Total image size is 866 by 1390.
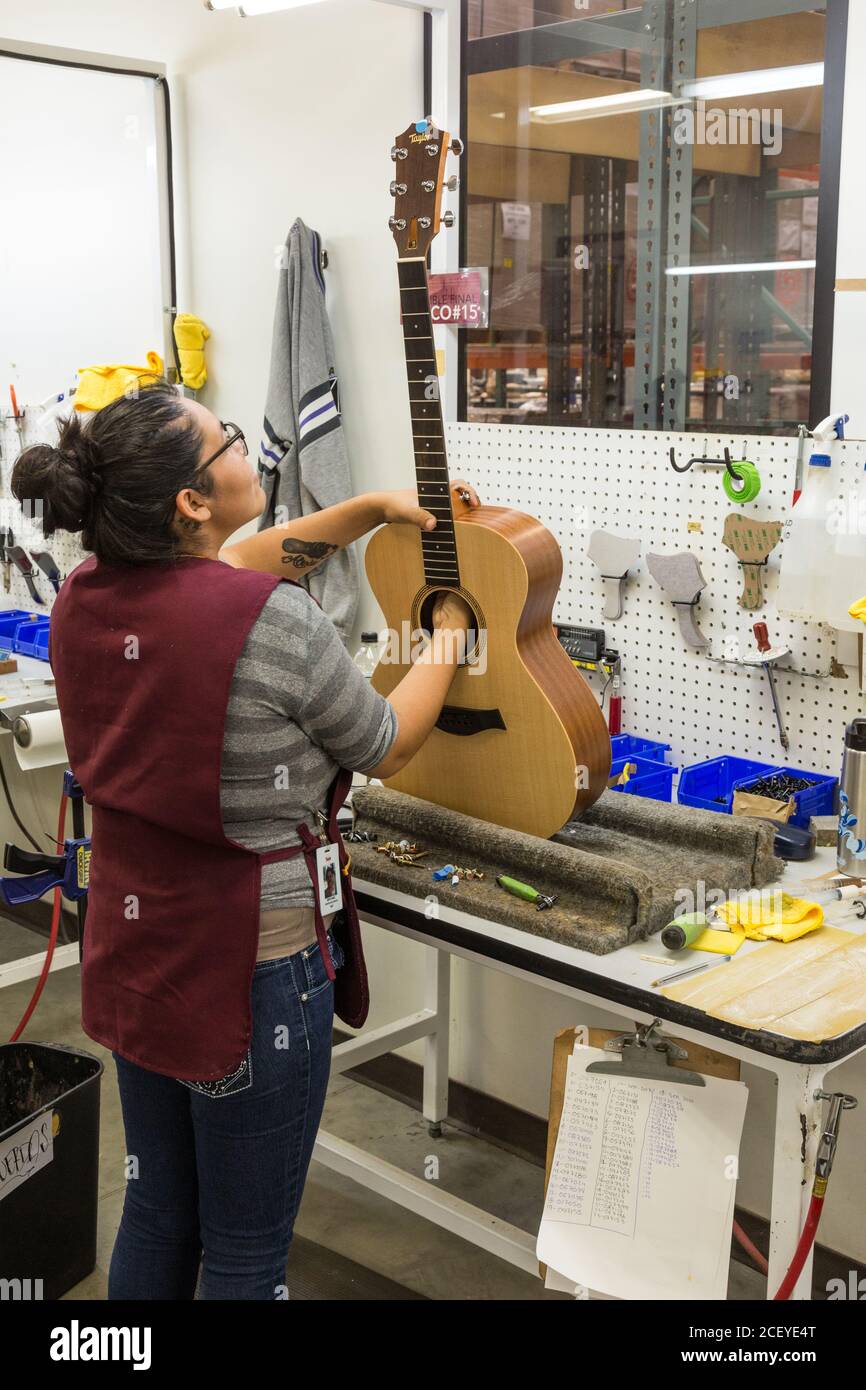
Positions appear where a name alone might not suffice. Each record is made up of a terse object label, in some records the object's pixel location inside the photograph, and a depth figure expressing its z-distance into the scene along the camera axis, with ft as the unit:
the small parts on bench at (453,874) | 6.25
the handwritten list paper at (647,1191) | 5.34
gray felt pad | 5.76
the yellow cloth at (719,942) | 5.68
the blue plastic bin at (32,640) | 10.95
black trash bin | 7.20
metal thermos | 6.26
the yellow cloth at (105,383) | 10.53
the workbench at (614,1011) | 4.97
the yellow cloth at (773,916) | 5.79
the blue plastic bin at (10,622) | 11.51
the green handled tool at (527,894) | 5.93
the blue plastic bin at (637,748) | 7.67
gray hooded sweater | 9.14
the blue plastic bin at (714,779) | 6.98
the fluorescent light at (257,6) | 7.46
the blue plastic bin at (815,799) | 6.74
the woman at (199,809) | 4.75
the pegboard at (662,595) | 6.94
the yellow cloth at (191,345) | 10.34
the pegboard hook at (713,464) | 6.97
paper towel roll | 9.12
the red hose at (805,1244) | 5.00
